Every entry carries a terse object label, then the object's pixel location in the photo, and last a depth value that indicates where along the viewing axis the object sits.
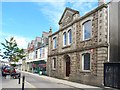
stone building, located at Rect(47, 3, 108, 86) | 8.61
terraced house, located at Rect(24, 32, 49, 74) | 19.70
